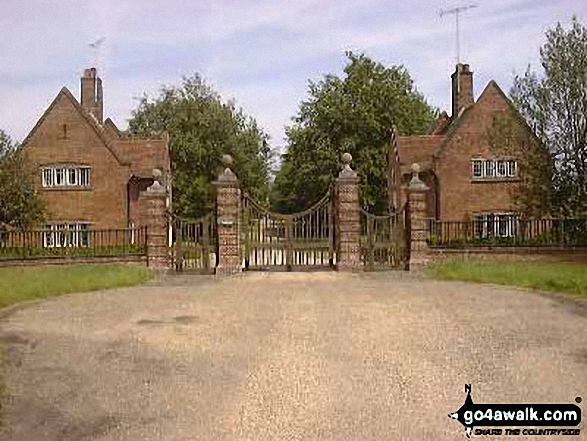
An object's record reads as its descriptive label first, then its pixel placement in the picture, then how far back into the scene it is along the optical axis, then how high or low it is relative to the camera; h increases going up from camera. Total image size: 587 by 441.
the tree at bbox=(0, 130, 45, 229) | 28.09 +1.50
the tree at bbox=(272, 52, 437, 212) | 49.44 +6.80
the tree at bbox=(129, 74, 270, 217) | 49.00 +5.33
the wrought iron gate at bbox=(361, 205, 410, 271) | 23.22 -0.50
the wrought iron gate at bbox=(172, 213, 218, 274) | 23.09 -0.48
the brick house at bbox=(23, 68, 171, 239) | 37.16 +3.08
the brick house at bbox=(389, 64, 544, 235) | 37.31 +2.79
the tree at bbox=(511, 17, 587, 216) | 25.67 +3.99
